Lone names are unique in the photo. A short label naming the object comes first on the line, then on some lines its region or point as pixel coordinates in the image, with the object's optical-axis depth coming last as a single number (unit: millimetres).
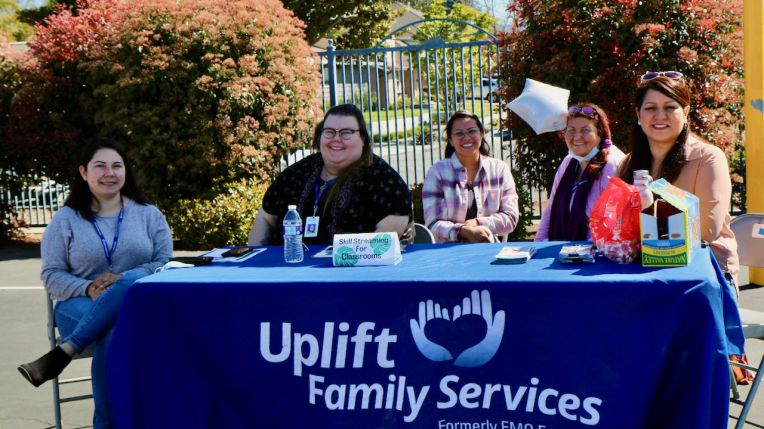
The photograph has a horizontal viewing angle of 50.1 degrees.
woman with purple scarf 4824
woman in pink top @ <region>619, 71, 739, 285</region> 3986
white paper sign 3664
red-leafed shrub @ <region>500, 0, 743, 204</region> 8156
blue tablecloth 3098
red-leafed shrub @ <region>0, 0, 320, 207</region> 10094
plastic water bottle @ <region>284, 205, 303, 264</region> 3914
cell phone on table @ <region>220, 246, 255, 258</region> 4084
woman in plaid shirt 5305
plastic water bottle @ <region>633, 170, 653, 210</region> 3379
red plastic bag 3410
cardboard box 3254
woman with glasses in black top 4555
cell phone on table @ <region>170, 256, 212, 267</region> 3941
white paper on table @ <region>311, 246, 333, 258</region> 3996
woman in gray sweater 4043
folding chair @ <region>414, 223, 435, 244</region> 4883
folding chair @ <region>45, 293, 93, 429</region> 4141
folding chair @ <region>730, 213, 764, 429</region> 4271
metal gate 9975
